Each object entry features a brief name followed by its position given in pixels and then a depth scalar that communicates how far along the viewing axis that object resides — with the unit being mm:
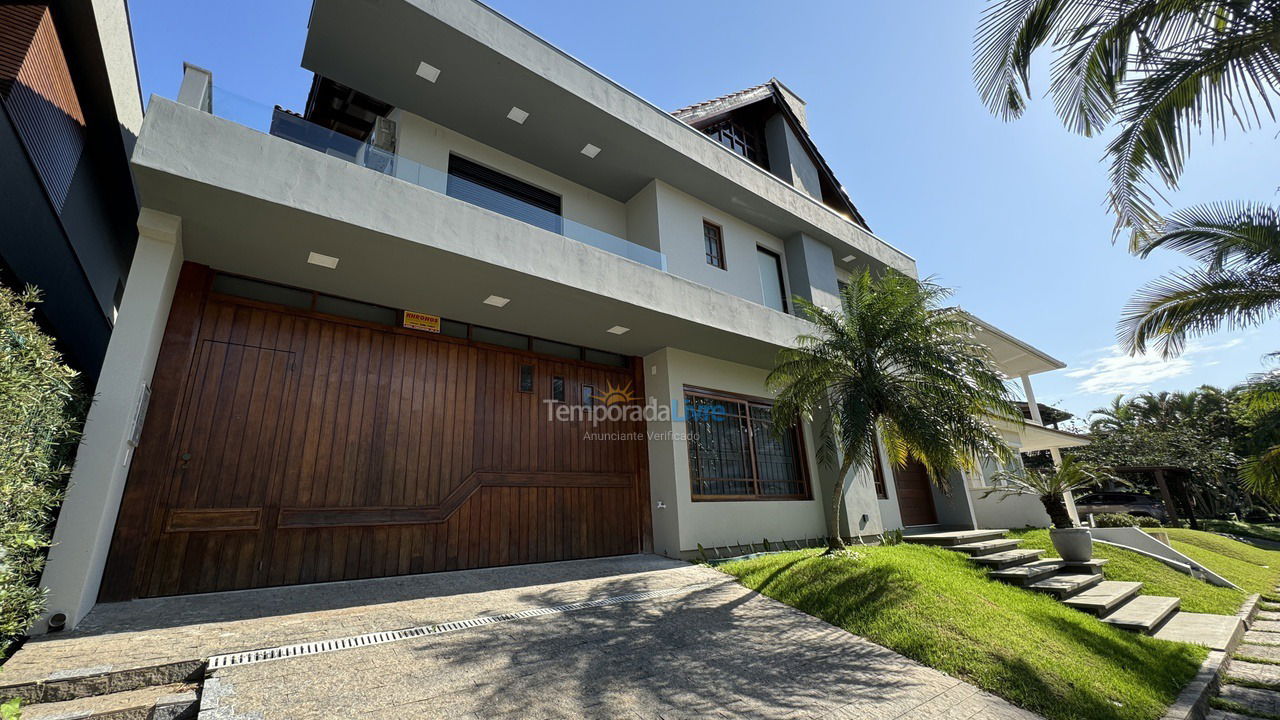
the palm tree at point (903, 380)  6992
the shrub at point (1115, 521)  11422
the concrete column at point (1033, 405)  15023
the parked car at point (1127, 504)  21203
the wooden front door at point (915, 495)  11477
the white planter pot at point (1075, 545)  7660
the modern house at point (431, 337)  4645
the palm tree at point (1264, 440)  6227
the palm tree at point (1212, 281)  6039
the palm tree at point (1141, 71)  4215
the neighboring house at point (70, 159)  5543
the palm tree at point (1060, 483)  8594
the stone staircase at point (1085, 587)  5918
